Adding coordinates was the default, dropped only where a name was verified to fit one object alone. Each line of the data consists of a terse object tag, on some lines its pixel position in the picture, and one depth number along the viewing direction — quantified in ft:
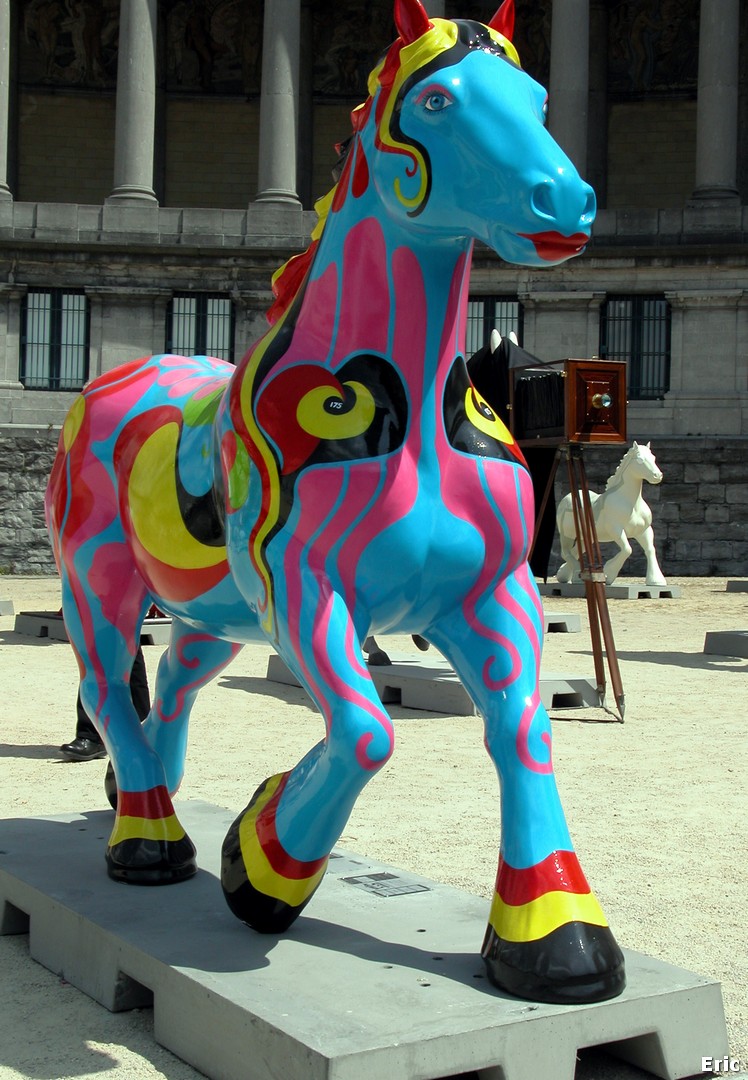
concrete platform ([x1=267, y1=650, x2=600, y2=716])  34.86
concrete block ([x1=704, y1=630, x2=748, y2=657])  47.19
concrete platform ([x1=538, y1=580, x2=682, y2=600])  73.82
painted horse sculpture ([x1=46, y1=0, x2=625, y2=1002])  11.44
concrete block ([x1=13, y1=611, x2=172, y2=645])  51.21
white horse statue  68.49
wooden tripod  36.42
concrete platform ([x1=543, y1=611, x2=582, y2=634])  57.00
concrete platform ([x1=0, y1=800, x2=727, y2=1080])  10.78
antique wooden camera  35.29
